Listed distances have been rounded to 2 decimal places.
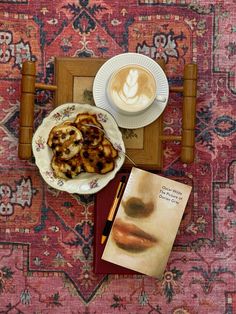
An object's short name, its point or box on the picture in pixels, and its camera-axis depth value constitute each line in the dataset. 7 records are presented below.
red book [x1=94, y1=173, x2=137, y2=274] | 0.92
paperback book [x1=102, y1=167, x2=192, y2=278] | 0.92
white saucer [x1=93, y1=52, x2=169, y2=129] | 0.91
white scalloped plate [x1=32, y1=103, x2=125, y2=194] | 0.90
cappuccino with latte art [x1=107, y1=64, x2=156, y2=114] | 0.89
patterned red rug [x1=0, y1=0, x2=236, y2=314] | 0.94
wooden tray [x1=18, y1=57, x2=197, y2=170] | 0.91
